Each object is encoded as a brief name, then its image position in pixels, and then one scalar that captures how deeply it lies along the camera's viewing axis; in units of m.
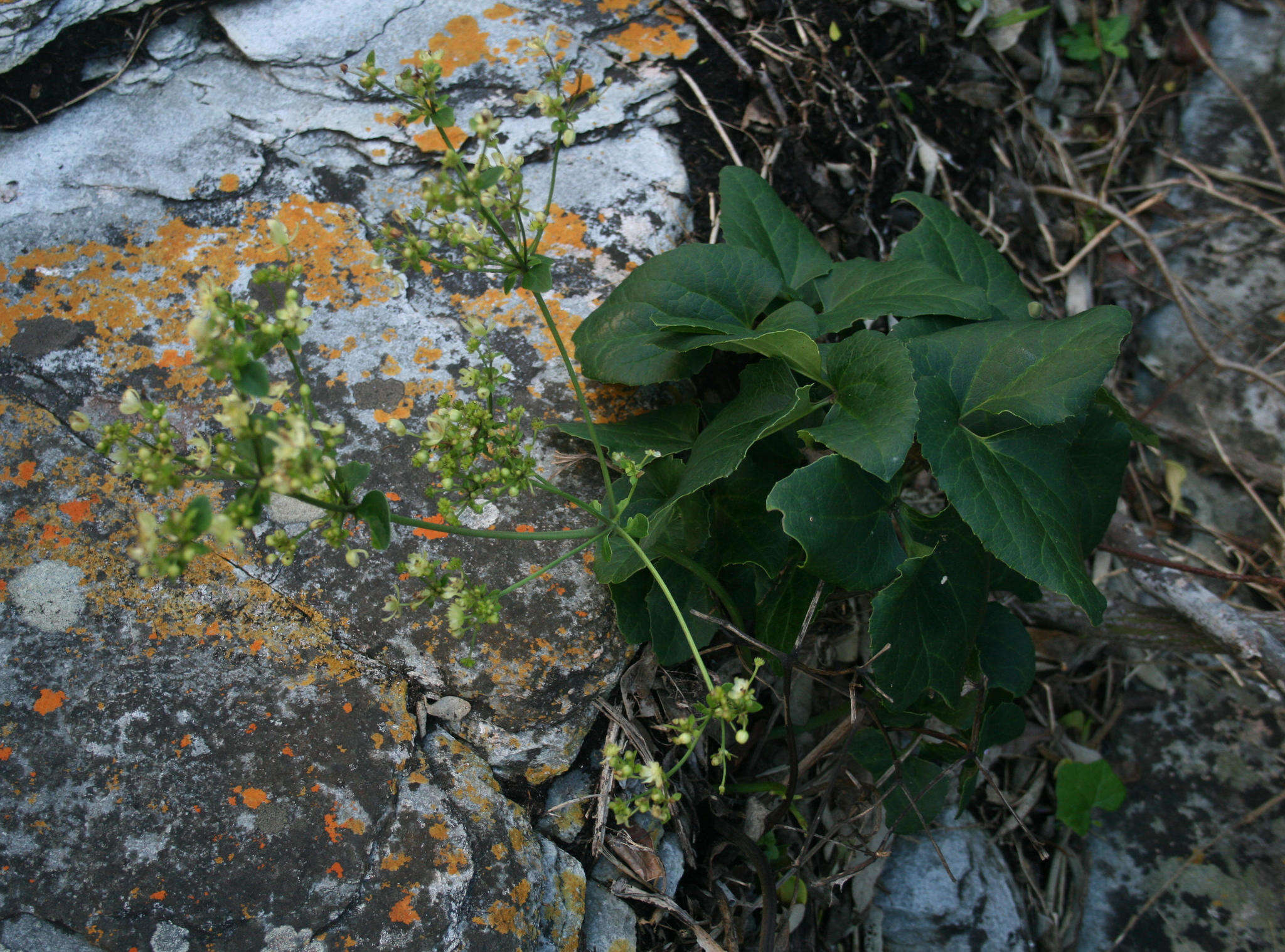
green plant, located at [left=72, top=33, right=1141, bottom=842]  0.34
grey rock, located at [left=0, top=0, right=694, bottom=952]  0.37
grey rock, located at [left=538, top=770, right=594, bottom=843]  0.42
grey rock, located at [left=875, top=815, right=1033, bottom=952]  0.47
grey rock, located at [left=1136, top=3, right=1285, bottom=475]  0.61
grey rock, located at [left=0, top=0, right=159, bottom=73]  0.47
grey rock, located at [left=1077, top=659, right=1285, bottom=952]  0.50
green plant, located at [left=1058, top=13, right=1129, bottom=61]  0.65
